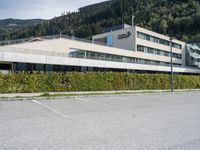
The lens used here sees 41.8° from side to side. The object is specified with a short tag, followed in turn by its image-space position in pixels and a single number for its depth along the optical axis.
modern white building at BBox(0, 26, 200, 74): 34.47
